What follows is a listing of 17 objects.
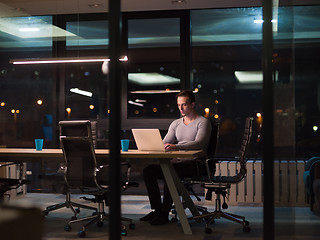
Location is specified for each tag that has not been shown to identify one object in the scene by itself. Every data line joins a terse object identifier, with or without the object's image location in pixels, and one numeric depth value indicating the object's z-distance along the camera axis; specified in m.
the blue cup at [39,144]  5.91
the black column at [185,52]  7.79
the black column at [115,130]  2.86
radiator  3.23
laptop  5.35
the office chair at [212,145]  5.90
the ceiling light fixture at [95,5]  7.51
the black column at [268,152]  2.86
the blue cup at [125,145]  5.59
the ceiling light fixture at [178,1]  7.23
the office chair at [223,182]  5.32
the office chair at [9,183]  5.64
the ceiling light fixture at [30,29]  8.36
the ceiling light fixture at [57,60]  6.85
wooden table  5.17
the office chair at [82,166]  5.21
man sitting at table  5.66
